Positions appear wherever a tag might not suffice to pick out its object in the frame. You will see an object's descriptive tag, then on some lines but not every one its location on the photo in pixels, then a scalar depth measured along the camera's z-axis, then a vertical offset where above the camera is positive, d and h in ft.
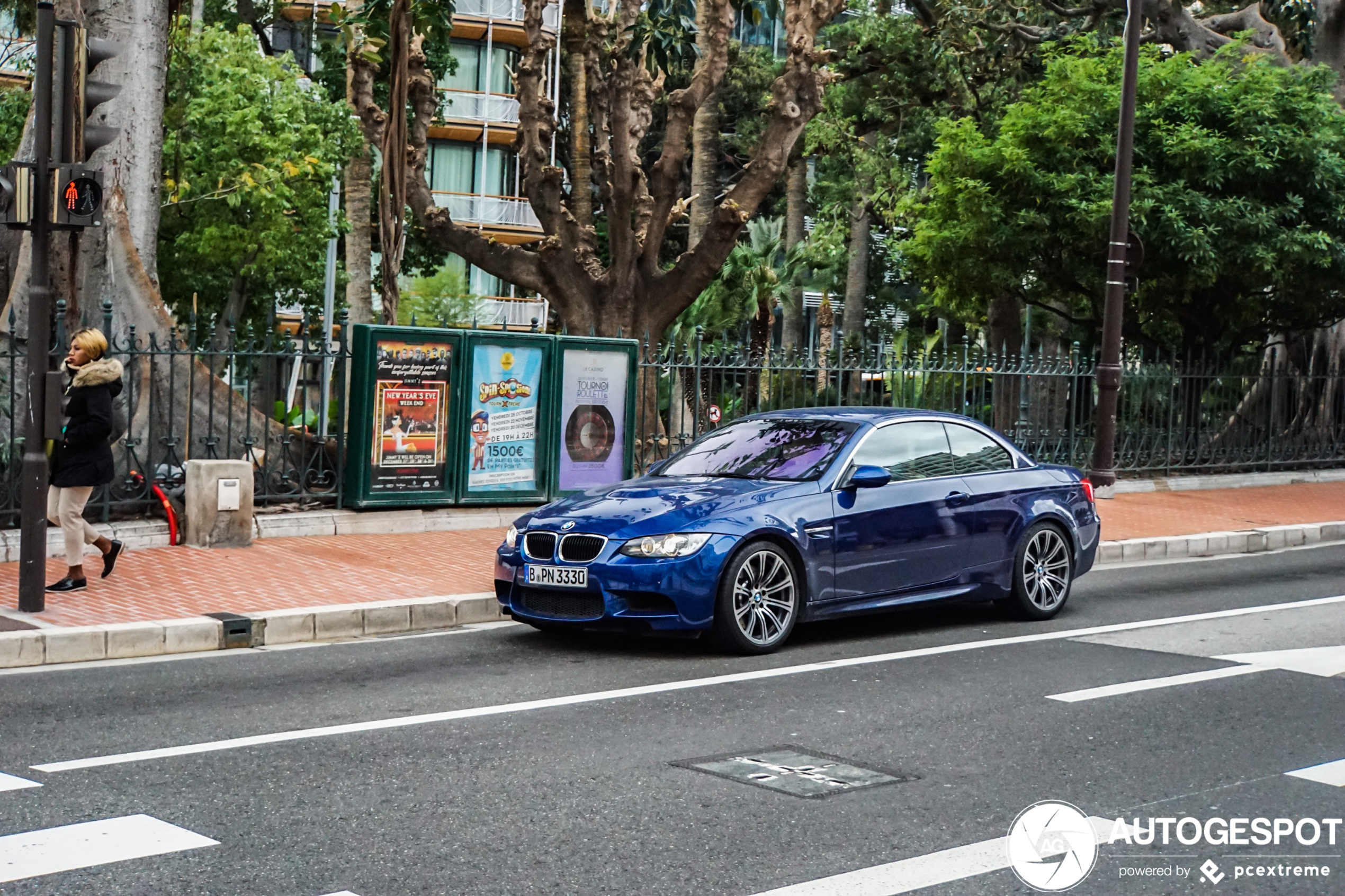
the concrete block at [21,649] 27.43 -5.32
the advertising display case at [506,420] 46.98 -1.36
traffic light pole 30.12 -0.09
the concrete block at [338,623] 31.58 -5.29
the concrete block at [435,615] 33.40 -5.32
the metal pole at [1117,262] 59.31 +5.60
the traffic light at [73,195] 30.12 +3.19
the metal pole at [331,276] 108.68 +7.06
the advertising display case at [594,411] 49.42 -1.00
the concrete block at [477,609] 34.22 -5.25
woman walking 32.86 -2.11
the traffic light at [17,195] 30.22 +3.15
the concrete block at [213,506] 40.63 -3.82
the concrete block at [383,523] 44.86 -4.54
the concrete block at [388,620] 32.50 -5.33
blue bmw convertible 28.60 -2.88
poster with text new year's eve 45.03 -1.29
